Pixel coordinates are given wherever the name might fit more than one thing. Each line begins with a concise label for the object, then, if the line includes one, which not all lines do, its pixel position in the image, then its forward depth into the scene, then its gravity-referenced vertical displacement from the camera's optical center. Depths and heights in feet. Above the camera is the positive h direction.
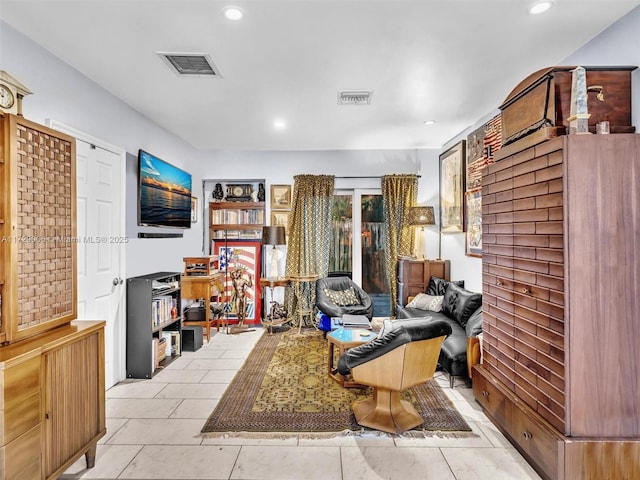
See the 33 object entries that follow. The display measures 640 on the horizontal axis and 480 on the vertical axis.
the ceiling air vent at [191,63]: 8.48 +4.66
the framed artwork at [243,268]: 18.25 -1.37
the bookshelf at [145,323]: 11.44 -2.74
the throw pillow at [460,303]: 12.39 -2.33
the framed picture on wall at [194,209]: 17.37 +1.72
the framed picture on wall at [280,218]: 18.58 +1.33
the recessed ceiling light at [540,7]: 6.46 +4.51
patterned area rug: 8.41 -4.50
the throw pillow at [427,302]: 14.52 -2.64
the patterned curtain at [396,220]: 18.11 +1.16
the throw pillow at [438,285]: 15.03 -1.94
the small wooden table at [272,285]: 16.94 -2.14
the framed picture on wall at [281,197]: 18.57 +2.46
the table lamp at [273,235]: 16.87 +0.37
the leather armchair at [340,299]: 15.56 -2.72
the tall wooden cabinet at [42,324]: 5.49 -1.54
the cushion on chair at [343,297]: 16.39 -2.64
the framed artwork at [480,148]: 12.37 +3.61
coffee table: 10.43 -3.05
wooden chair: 7.99 -2.97
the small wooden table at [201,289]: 14.93 -2.02
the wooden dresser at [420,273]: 16.43 -1.50
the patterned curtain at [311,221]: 18.30 +1.14
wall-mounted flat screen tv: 12.30 +1.99
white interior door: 9.68 +0.07
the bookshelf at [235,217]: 18.60 +1.41
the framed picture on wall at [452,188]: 15.06 +2.50
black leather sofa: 10.37 -2.96
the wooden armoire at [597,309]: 5.94 -1.18
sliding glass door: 18.76 +0.11
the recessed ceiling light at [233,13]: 6.69 +4.56
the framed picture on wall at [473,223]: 13.46 +0.76
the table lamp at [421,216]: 16.62 +1.23
